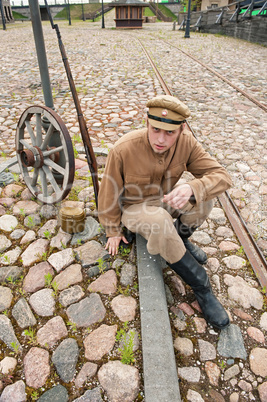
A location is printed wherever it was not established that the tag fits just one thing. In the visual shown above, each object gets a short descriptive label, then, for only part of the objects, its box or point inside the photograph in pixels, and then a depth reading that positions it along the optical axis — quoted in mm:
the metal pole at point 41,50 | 2838
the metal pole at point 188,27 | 18844
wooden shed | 29750
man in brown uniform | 2267
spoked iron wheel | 2953
